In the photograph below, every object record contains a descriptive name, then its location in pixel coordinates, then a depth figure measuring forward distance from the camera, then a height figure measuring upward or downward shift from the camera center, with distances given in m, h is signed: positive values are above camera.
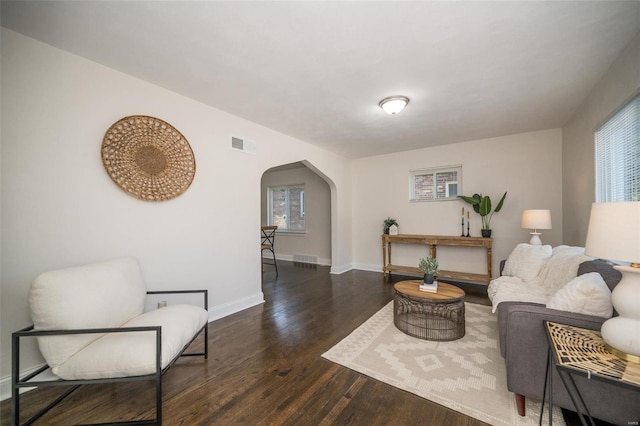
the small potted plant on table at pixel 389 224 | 5.03 -0.23
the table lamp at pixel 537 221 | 3.24 -0.12
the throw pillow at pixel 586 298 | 1.40 -0.50
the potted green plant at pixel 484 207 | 4.10 +0.08
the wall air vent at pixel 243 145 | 3.21 +0.91
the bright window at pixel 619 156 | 1.94 +0.48
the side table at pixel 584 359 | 1.00 -0.65
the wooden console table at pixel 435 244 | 4.05 -0.56
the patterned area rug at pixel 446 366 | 1.55 -1.21
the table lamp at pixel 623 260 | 1.09 -0.21
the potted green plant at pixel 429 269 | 2.67 -0.60
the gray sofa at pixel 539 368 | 1.24 -0.88
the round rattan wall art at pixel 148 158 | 2.19 +0.53
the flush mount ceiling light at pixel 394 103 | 2.70 +1.19
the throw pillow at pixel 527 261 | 2.72 -0.56
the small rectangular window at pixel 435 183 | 4.66 +0.56
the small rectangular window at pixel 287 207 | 6.80 +0.17
